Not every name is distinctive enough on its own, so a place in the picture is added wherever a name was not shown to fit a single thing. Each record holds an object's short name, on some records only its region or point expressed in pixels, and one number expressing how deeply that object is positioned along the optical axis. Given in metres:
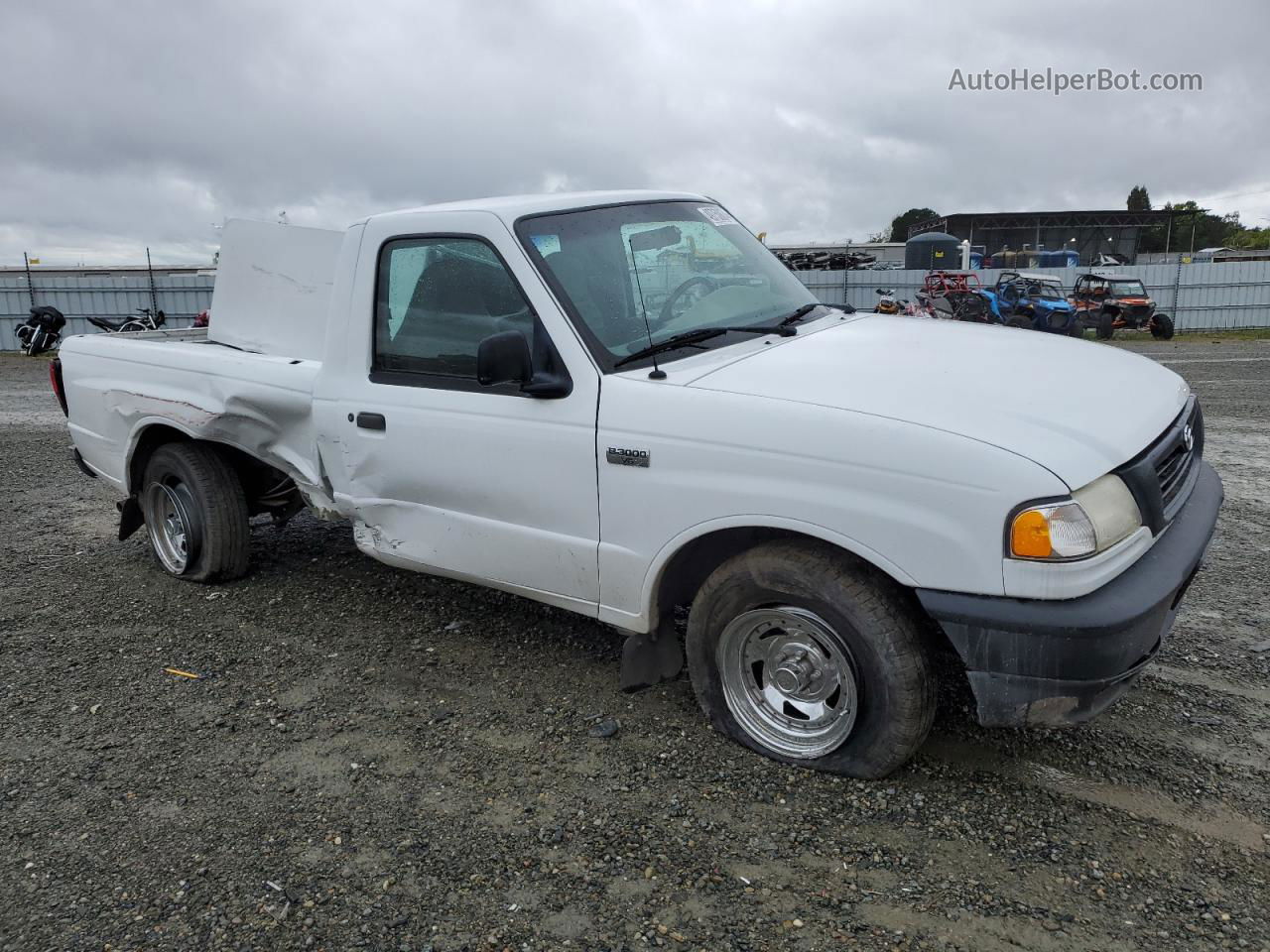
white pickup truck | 2.69
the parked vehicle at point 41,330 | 21.17
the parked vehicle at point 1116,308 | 22.66
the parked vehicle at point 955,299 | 21.36
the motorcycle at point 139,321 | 17.94
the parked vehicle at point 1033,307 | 21.73
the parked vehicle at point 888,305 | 19.68
